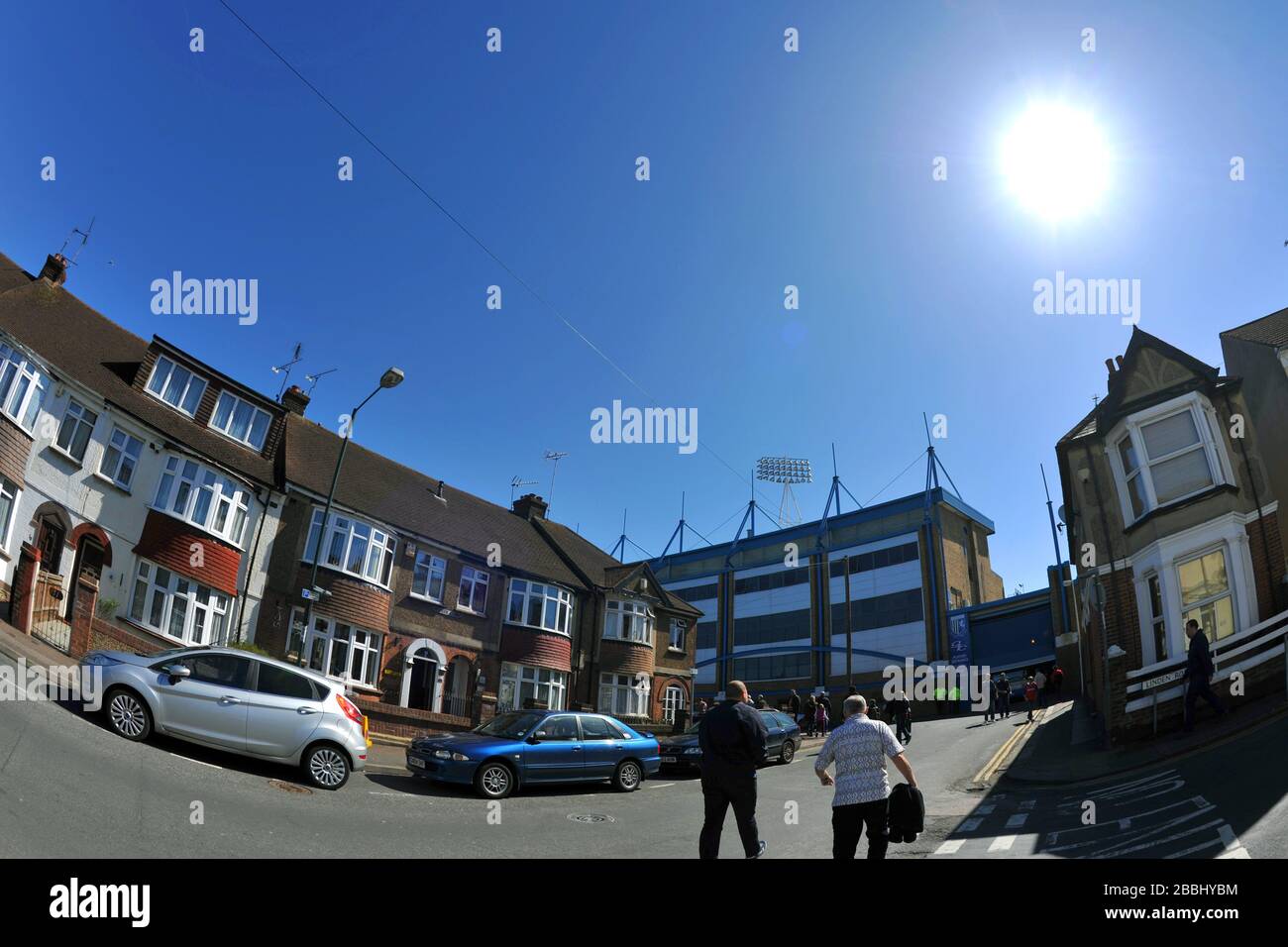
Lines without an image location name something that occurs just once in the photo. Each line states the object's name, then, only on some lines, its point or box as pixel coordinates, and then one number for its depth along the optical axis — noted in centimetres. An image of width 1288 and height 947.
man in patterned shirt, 624
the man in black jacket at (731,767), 710
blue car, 1197
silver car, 1027
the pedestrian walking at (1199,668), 1251
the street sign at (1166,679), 1365
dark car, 1784
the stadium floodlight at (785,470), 8231
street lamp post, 1708
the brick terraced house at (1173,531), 1395
